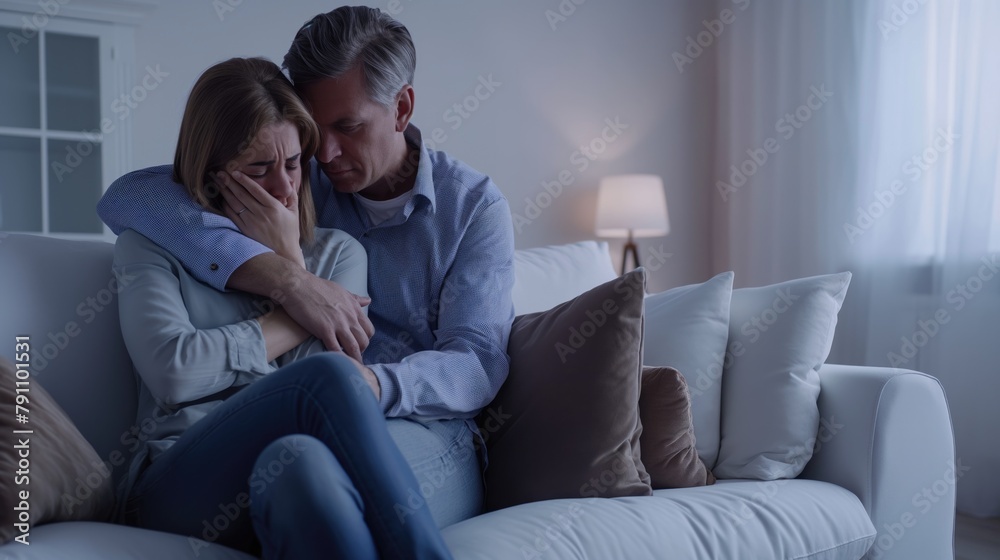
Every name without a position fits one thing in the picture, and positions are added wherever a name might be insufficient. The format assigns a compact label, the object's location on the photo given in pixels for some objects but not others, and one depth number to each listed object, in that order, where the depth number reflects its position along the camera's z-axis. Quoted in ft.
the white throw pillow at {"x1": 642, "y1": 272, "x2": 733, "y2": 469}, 6.00
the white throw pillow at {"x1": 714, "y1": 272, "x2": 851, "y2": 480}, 5.75
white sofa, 4.33
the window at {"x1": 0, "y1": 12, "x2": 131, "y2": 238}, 10.05
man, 4.65
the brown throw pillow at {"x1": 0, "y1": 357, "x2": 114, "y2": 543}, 3.71
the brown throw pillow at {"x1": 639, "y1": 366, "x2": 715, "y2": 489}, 5.41
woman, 3.47
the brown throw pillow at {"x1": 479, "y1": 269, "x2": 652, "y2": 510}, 4.98
